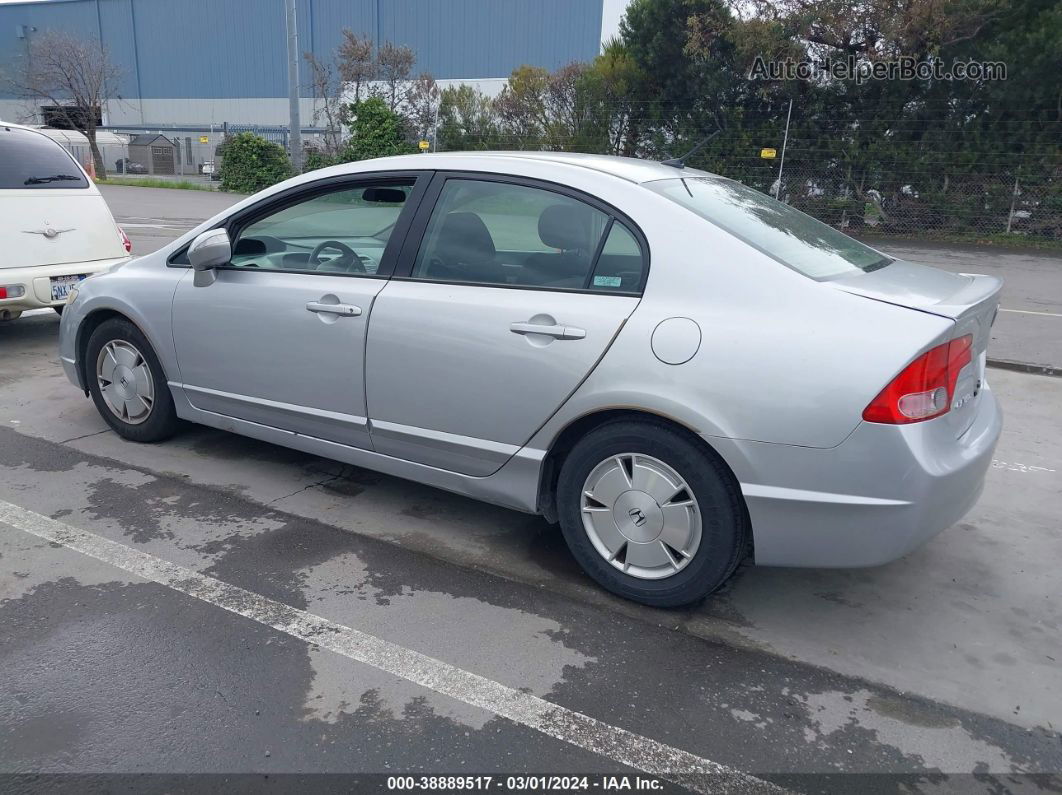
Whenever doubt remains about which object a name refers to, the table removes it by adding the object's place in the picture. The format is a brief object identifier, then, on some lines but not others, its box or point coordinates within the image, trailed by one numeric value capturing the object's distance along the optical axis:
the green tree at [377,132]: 23.12
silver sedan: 2.83
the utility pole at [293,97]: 17.45
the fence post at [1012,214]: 17.08
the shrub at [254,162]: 26.44
